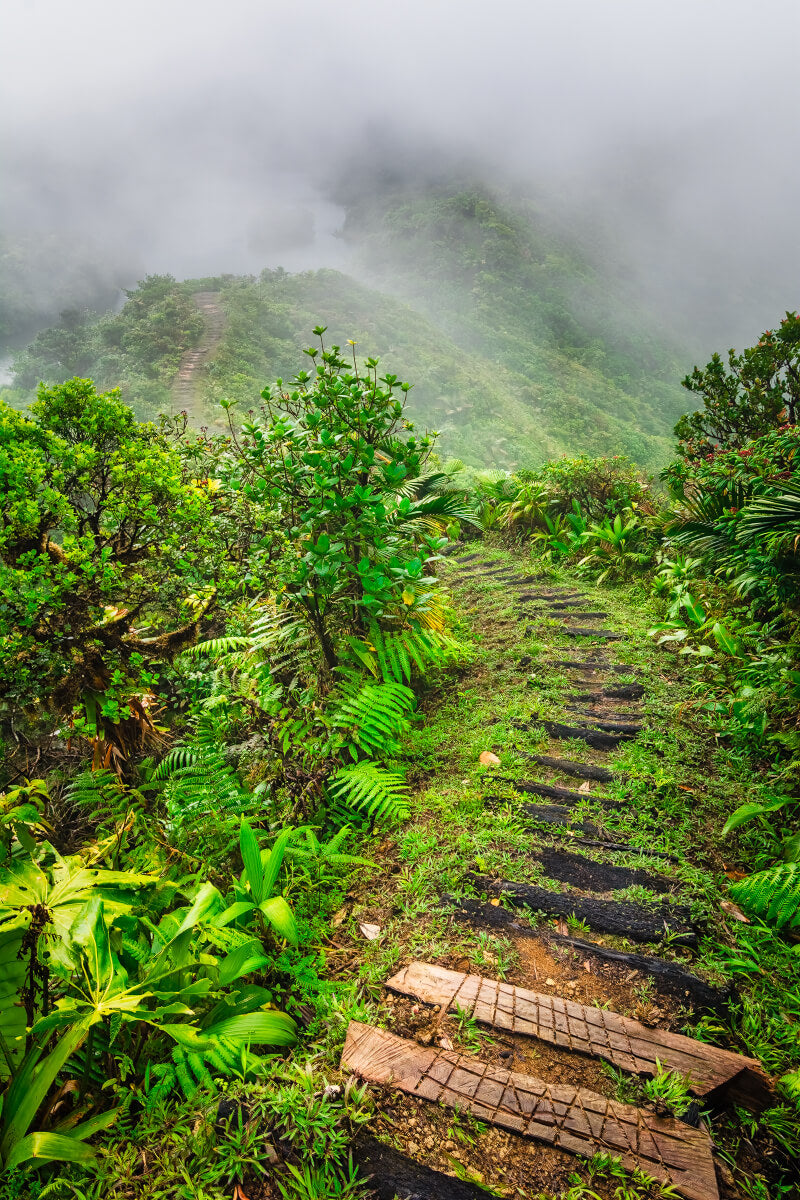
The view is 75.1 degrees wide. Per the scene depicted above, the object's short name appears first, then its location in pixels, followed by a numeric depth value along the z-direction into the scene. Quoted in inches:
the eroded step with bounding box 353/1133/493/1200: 51.3
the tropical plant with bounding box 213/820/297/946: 80.6
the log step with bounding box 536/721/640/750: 129.3
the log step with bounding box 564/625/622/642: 187.5
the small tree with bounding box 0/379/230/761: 122.9
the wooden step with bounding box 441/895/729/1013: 71.2
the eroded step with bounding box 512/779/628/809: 109.3
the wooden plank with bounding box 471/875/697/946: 80.0
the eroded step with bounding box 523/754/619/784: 117.3
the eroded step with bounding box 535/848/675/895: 88.9
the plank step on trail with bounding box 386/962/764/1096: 62.1
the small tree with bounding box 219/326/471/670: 122.2
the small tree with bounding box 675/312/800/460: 276.5
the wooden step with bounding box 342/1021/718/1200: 53.8
